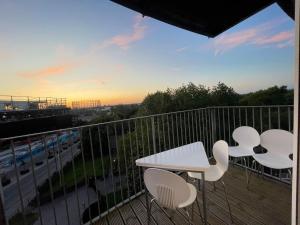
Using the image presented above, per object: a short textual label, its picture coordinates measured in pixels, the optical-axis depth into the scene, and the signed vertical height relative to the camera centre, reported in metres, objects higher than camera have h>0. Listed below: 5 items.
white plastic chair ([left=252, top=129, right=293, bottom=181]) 2.13 -0.84
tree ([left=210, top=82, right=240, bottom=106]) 7.95 +0.04
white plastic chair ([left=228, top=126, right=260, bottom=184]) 2.51 -0.81
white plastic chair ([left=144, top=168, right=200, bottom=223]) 1.24 -0.73
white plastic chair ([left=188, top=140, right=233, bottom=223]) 1.71 -0.77
